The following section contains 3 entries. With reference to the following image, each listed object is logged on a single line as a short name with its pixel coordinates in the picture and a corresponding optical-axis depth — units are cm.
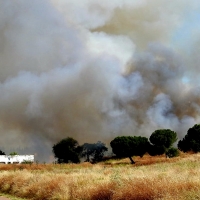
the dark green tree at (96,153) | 10219
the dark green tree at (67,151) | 9919
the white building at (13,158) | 11350
